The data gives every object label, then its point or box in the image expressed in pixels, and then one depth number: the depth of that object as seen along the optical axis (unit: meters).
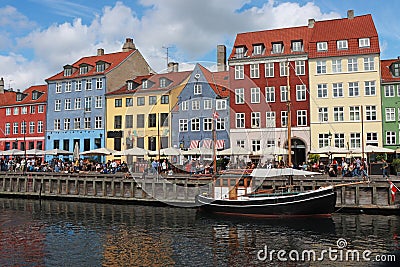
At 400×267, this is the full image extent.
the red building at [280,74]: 48.19
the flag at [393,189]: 27.17
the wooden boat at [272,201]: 27.11
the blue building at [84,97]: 59.59
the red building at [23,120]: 63.59
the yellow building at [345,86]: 46.16
